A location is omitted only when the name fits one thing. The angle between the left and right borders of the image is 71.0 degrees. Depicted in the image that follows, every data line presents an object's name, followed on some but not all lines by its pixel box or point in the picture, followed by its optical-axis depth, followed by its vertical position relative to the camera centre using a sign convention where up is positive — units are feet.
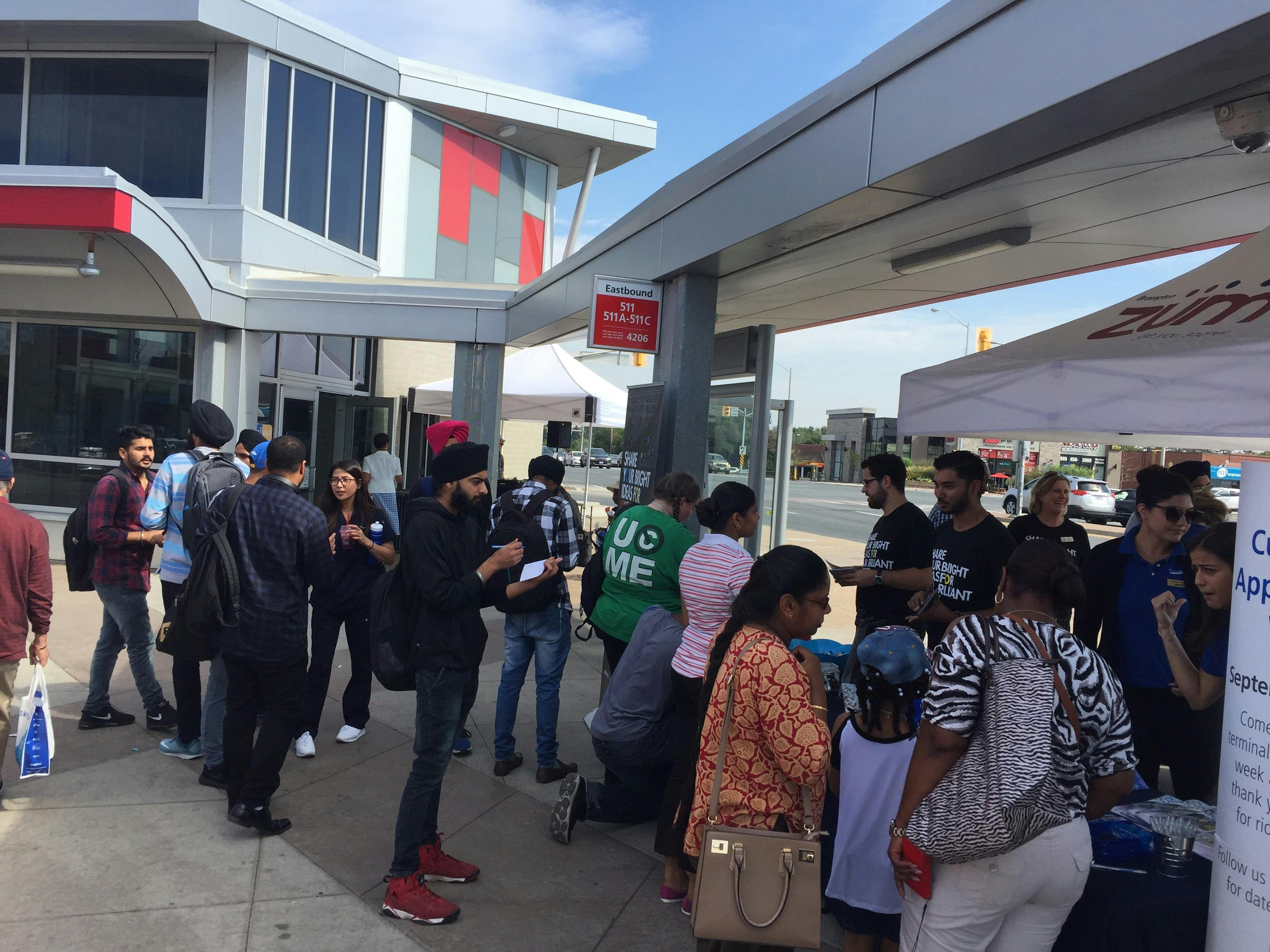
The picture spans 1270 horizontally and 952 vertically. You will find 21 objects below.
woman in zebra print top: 7.56 -2.73
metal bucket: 8.96 -3.82
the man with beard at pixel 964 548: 14.75 -1.40
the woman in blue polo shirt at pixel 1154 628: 12.86 -2.34
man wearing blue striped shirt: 16.62 -2.22
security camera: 9.77 +4.01
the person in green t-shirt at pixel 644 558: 15.02 -2.00
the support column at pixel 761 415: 20.94 +0.82
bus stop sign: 20.58 +2.95
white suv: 102.17 -3.64
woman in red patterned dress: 8.25 -2.41
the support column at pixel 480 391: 34.99 +1.52
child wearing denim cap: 9.48 -3.46
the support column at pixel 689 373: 19.52 +1.56
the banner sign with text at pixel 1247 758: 7.36 -2.34
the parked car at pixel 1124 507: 92.59 -3.42
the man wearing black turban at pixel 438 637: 11.73 -2.81
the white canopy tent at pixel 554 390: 38.40 +1.98
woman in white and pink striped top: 12.19 -2.42
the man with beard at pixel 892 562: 16.10 -1.88
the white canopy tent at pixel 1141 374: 8.61 +1.11
